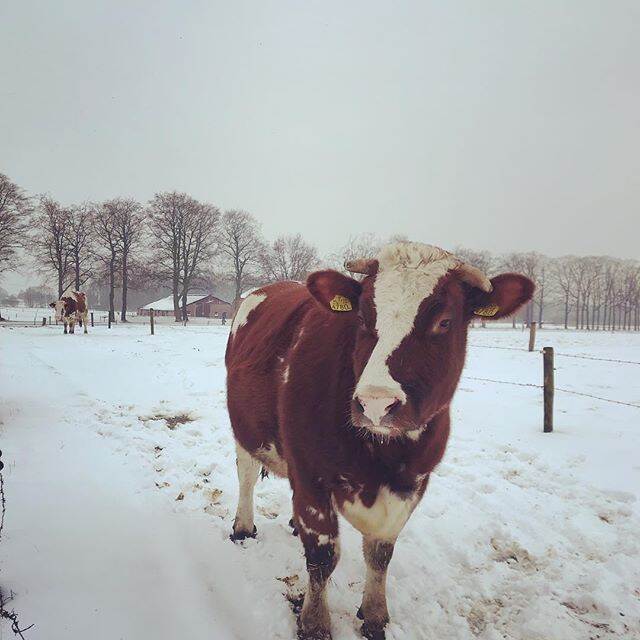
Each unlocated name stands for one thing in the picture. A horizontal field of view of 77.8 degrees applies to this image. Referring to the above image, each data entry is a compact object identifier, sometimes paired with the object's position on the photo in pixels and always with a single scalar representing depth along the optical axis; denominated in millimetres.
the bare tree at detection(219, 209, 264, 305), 46094
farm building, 67250
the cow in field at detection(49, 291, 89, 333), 22859
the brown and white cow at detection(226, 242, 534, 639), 1978
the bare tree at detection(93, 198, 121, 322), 37781
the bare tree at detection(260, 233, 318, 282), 49984
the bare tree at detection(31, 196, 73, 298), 32500
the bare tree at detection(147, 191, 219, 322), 41062
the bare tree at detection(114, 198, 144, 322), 38656
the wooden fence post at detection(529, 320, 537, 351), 19480
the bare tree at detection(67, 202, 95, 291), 35938
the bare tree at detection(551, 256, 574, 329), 63609
